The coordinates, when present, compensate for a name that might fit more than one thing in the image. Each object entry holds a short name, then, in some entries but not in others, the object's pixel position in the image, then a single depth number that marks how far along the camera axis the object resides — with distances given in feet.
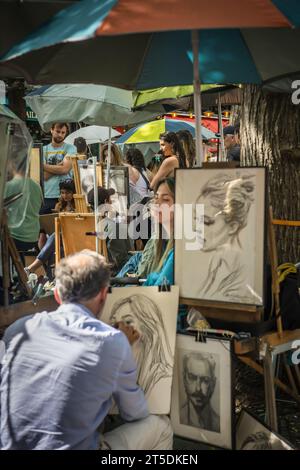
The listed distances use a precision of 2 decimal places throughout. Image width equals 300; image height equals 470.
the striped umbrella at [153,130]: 32.63
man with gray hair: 7.35
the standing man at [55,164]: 23.02
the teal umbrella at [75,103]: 20.66
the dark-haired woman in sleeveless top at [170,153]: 20.21
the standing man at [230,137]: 27.72
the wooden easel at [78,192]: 21.35
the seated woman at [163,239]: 10.34
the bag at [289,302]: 10.47
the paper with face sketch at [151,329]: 9.09
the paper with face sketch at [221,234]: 9.40
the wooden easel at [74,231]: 19.54
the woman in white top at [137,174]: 24.04
